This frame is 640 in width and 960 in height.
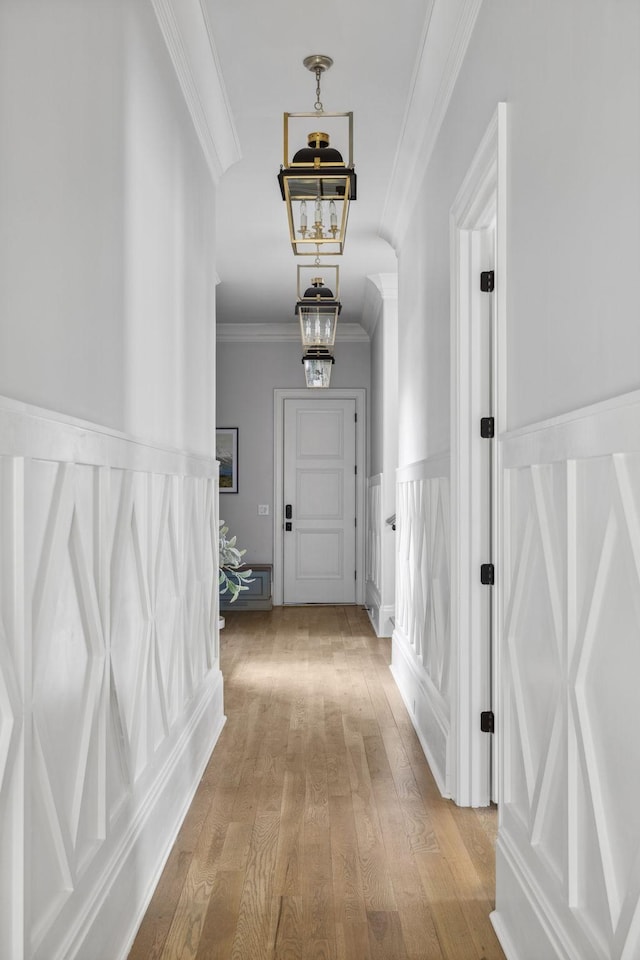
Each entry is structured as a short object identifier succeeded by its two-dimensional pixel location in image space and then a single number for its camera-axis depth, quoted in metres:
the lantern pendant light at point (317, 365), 5.35
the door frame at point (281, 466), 8.46
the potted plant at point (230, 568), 7.25
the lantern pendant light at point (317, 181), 2.73
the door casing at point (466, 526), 2.93
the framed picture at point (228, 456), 8.51
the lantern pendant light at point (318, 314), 4.41
